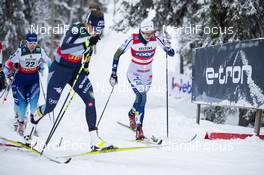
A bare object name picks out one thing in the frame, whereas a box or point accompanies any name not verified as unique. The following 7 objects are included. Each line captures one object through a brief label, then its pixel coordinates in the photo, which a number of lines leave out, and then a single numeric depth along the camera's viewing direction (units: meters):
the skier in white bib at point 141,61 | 13.70
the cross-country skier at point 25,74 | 15.48
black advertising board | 13.87
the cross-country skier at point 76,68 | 10.57
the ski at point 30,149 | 9.36
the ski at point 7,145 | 11.07
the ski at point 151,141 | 12.58
